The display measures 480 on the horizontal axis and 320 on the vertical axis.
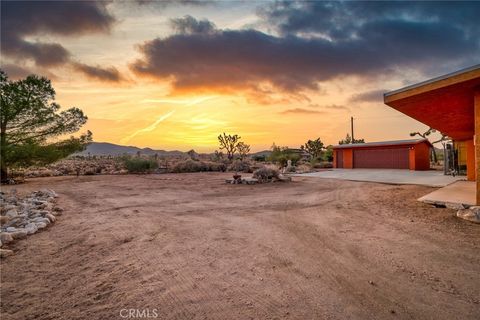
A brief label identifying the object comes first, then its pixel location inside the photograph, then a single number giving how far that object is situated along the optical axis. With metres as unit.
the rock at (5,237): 4.61
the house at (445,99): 5.67
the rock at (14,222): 5.61
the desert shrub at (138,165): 24.19
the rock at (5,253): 4.04
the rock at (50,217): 6.21
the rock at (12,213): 6.23
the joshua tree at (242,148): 41.12
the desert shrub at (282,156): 31.42
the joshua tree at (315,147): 40.22
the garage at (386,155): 23.38
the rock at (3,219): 5.86
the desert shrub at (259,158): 41.88
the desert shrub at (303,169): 24.95
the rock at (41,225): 5.57
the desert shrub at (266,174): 15.81
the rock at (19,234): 4.89
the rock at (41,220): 5.88
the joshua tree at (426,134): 34.14
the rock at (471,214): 5.48
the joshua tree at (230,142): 40.94
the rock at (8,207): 7.10
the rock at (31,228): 5.21
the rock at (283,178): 15.86
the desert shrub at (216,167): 27.08
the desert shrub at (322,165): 31.34
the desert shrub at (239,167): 26.22
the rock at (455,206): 6.48
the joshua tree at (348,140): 44.19
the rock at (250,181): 14.85
